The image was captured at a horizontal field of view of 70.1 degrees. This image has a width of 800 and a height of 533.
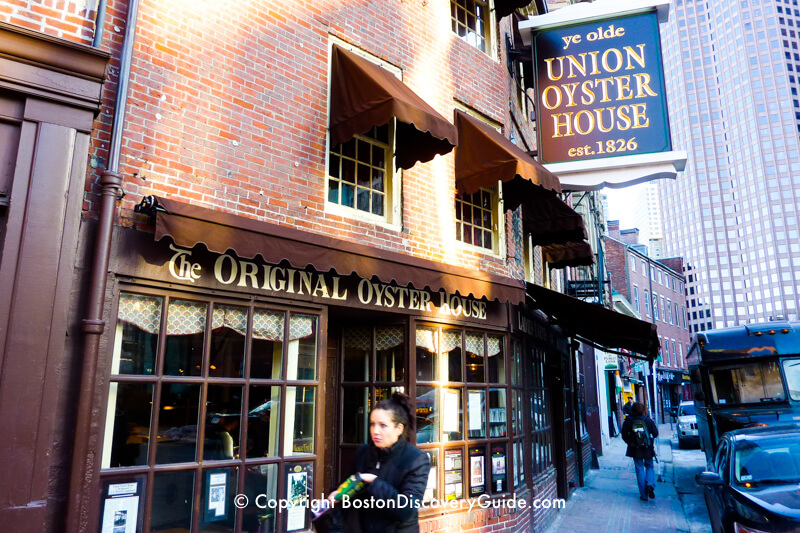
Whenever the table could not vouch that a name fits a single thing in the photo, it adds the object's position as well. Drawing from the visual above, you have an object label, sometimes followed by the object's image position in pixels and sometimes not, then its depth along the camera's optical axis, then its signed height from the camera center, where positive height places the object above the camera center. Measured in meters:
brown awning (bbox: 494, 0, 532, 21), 9.36 +6.24
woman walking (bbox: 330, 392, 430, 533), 3.24 -0.48
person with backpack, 11.23 -1.14
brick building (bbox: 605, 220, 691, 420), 40.28 +7.76
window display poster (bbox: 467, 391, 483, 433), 7.45 -0.24
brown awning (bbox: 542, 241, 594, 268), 11.64 +2.83
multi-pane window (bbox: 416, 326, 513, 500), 6.95 -0.23
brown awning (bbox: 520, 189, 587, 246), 9.27 +2.87
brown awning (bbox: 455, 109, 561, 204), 7.01 +2.88
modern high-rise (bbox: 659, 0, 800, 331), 120.50 +50.19
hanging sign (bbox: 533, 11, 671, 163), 8.55 +4.56
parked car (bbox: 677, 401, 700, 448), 22.67 -1.55
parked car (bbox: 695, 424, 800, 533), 5.15 -0.95
